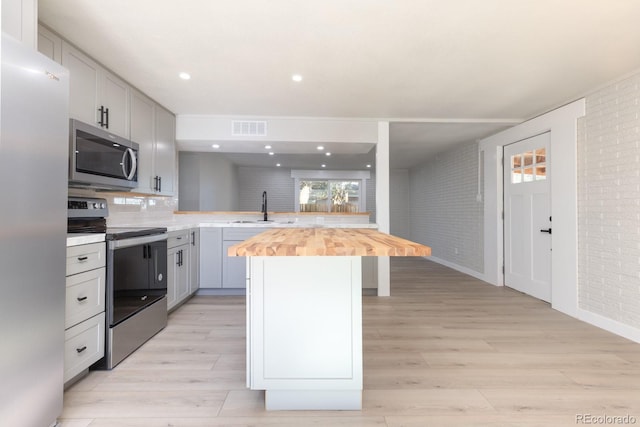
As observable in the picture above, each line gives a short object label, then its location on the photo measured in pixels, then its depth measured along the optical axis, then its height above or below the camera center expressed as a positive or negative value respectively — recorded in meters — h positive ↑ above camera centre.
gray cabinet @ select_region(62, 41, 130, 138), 2.31 +1.00
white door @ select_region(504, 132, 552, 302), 3.79 -0.02
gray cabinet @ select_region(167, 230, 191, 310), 3.22 -0.55
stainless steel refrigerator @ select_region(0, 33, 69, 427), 1.28 -0.07
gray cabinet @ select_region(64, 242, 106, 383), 1.84 -0.57
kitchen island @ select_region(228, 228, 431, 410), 1.65 -0.56
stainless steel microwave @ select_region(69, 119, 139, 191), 2.19 +0.45
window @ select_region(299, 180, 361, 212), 8.63 +0.68
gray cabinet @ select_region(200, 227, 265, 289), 4.05 -0.63
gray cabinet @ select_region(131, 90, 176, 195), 3.16 +0.80
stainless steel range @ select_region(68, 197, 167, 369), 2.14 -0.49
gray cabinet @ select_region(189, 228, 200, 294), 3.78 -0.56
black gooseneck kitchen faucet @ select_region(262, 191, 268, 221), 4.57 +0.09
